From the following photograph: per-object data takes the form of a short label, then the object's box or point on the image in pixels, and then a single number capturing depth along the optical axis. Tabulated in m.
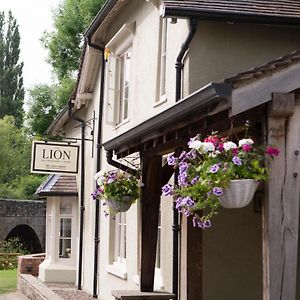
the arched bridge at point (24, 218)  40.12
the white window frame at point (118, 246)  13.24
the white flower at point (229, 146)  5.47
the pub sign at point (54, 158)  15.95
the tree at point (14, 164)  56.56
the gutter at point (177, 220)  9.18
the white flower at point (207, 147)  5.54
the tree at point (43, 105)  36.66
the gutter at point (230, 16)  8.99
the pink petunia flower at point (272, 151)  5.28
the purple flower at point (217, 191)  5.44
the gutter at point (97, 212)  15.12
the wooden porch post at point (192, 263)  8.80
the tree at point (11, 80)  64.56
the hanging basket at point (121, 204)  10.05
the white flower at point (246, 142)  5.49
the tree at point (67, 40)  38.50
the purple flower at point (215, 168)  5.43
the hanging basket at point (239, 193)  5.48
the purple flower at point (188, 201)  5.68
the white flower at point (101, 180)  10.02
